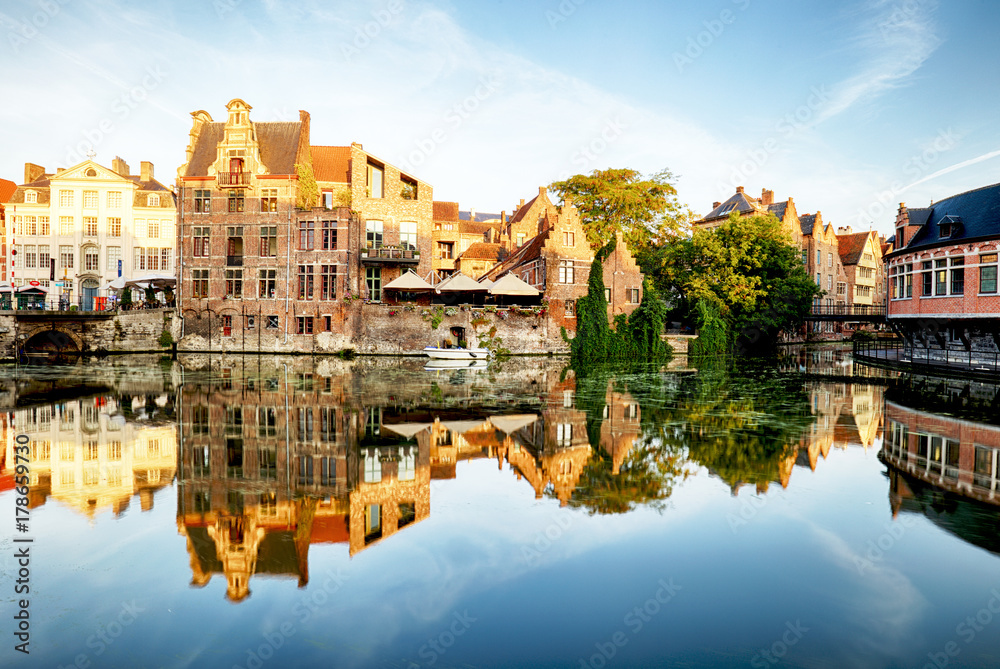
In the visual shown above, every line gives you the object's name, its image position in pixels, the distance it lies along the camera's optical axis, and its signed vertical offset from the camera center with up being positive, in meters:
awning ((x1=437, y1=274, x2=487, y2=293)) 41.72 +3.93
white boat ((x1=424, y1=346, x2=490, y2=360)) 37.41 -0.88
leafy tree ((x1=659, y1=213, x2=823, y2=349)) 46.56 +5.44
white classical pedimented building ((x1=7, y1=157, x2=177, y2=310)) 51.94 +9.91
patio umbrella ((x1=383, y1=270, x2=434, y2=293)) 41.31 +3.96
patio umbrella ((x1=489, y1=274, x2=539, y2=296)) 41.91 +3.79
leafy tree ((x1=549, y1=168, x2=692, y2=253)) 47.94 +11.20
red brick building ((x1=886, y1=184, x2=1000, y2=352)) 27.72 +3.21
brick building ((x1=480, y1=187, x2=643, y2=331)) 43.91 +5.31
